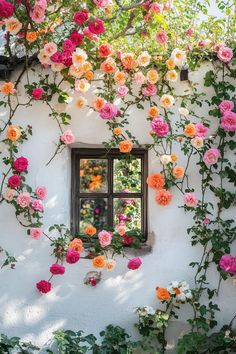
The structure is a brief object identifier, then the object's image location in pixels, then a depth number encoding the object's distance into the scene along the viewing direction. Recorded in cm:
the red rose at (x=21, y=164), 366
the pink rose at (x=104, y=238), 366
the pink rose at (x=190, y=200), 364
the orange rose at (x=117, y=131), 370
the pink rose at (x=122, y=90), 368
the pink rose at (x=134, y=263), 364
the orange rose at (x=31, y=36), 359
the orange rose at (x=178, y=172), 367
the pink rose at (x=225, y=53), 360
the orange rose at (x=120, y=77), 366
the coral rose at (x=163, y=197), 366
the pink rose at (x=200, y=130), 363
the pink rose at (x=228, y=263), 358
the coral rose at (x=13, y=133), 366
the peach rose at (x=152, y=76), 366
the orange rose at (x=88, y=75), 369
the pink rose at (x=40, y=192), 371
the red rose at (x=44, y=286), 366
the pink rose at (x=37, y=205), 368
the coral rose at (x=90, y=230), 368
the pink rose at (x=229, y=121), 358
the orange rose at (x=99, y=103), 366
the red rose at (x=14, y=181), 364
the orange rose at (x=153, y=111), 367
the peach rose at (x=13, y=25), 352
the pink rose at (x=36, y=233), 367
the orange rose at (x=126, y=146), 366
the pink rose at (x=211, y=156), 362
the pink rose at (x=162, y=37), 367
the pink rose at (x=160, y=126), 361
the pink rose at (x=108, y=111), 360
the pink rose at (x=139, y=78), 366
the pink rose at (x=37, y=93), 366
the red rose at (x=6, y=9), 326
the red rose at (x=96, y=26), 352
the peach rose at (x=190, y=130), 362
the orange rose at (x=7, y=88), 365
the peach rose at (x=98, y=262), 362
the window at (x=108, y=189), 393
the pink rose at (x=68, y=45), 354
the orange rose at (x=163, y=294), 364
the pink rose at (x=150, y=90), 368
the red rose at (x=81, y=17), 353
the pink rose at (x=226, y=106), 361
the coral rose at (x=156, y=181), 366
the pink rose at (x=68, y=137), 367
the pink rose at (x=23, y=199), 364
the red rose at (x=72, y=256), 358
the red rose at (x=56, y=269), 362
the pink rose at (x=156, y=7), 381
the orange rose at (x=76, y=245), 365
